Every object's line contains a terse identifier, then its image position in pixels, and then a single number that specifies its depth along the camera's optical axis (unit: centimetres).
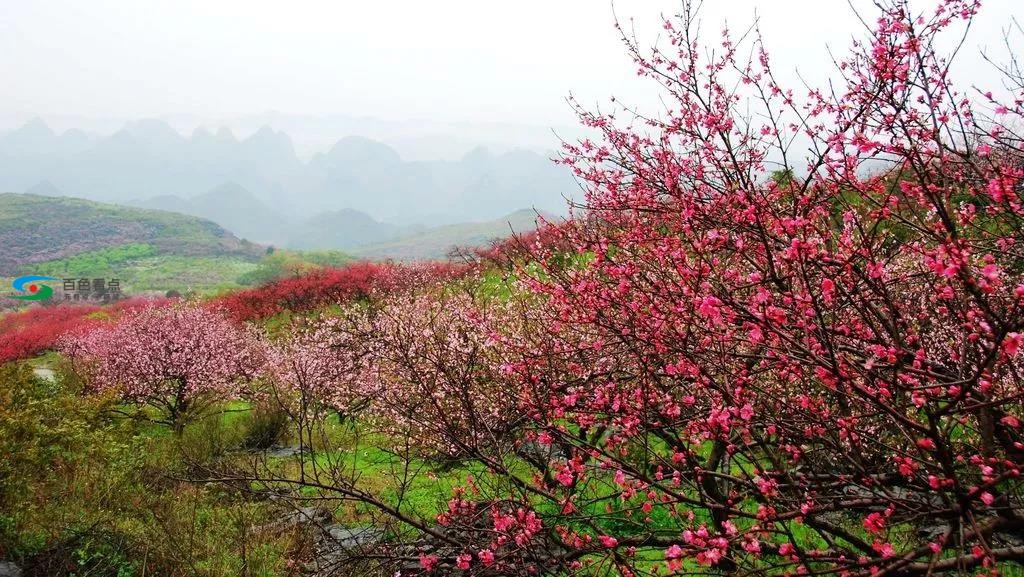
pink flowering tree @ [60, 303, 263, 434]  1480
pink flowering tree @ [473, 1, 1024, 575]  259
